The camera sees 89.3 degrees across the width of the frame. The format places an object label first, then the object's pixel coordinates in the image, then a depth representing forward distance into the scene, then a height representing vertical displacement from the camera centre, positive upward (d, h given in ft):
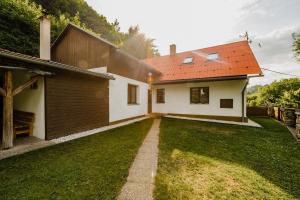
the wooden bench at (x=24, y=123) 19.51 -2.99
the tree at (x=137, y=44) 95.04 +36.94
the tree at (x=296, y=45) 61.32 +23.06
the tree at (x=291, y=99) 41.12 +0.64
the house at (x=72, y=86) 16.90 +2.46
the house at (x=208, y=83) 35.06 +4.88
